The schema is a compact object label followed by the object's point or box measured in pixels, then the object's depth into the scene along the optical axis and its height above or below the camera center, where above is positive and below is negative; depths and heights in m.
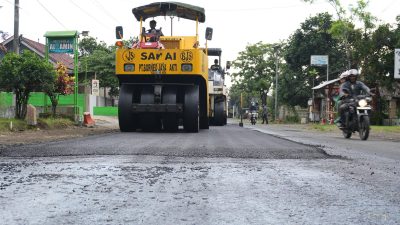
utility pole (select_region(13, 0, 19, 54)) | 20.61 +3.96
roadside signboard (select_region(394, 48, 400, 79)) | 20.30 +1.95
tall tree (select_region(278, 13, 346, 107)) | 49.56 +5.83
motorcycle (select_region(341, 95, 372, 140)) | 12.19 -0.04
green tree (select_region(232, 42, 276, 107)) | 69.91 +6.76
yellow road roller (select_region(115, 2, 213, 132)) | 12.72 +0.89
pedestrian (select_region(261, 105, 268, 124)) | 37.53 +0.05
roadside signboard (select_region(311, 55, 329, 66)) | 42.85 +4.62
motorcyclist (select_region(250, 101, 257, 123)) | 33.12 +0.18
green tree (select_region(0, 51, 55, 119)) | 14.89 +1.18
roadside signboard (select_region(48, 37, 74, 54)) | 19.08 +2.63
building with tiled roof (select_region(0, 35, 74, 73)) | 39.38 +5.52
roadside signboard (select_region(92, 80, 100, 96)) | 22.64 +1.29
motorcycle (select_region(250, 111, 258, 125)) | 33.10 -0.18
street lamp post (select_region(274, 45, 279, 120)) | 49.87 +1.19
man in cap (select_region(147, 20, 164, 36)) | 14.22 +2.42
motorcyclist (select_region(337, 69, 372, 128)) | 12.67 +0.63
